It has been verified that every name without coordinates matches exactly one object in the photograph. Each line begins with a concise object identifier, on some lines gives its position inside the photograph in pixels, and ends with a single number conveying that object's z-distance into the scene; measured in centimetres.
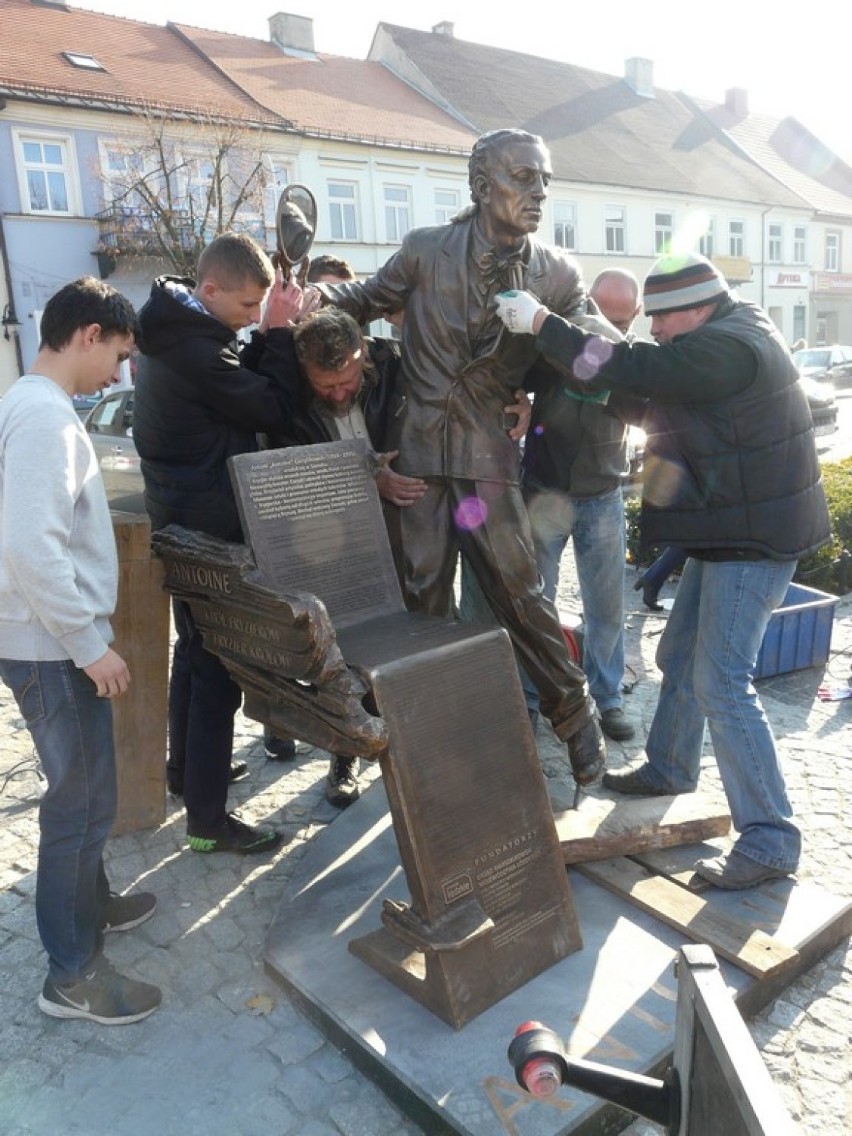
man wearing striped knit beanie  274
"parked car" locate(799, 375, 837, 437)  1502
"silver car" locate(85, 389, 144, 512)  968
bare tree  1834
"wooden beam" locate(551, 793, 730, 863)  303
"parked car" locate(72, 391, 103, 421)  1540
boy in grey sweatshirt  217
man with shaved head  418
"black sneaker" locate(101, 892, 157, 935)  297
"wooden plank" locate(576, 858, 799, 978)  252
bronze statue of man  321
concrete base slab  214
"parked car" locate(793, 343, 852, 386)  2457
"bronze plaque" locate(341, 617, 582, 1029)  237
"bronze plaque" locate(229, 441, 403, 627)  271
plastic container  498
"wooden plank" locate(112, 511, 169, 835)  342
